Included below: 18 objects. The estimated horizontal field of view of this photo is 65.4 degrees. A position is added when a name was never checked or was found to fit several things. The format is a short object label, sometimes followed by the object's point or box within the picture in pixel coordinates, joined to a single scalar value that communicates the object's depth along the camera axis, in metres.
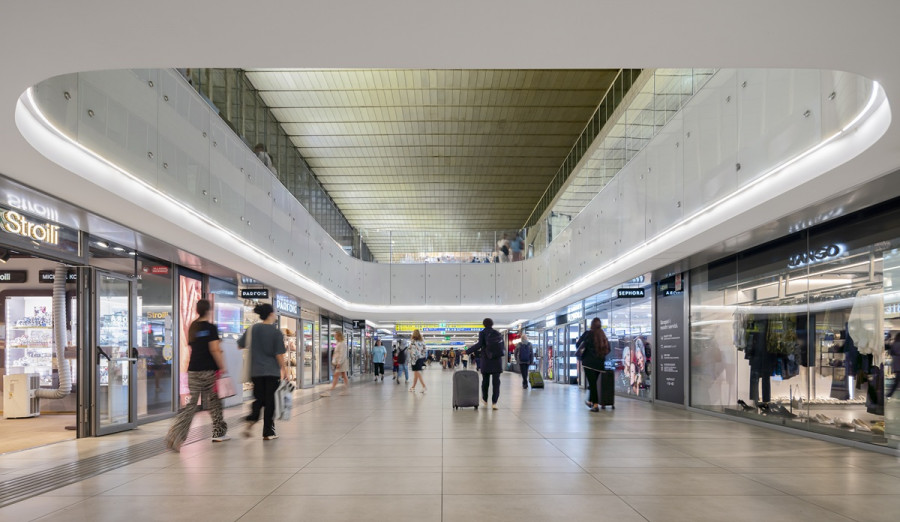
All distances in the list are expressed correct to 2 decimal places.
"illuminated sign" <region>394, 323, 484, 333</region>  46.24
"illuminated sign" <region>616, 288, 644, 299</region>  14.26
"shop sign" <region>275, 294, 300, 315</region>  18.09
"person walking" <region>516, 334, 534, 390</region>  20.95
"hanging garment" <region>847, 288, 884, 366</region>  8.05
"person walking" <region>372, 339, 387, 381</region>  24.61
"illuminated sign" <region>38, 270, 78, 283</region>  13.88
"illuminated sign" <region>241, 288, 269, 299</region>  14.53
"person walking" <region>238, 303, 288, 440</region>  8.57
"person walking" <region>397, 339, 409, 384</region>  23.14
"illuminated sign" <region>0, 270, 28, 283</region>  13.73
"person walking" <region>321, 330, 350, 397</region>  20.14
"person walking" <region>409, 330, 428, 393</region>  19.09
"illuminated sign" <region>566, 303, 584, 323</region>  22.07
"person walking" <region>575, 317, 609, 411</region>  12.96
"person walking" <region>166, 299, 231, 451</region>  7.97
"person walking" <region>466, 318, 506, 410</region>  12.48
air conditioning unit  12.17
